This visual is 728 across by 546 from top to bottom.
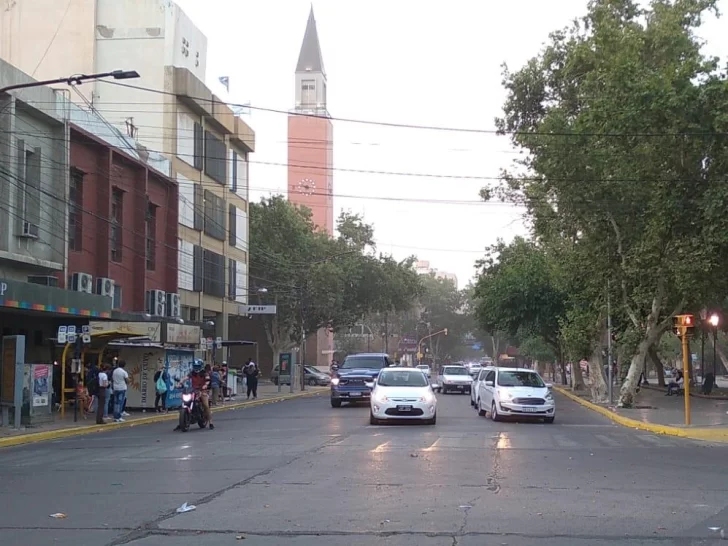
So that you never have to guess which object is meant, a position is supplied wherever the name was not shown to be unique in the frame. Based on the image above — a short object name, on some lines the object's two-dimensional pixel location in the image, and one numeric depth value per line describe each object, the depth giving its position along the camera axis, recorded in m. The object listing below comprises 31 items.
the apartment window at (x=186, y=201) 42.41
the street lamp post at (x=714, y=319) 23.27
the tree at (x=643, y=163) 24.83
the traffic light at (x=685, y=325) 22.44
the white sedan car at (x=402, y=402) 22.20
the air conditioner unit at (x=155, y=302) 37.38
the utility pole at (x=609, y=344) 31.90
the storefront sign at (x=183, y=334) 29.89
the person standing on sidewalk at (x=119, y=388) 23.78
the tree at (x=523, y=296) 46.34
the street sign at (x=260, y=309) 44.75
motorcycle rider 21.12
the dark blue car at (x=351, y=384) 30.72
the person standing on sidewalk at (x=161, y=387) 27.81
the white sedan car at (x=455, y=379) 44.31
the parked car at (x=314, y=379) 61.16
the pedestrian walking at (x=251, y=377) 37.91
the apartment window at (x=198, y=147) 44.75
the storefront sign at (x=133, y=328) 25.93
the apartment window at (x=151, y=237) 38.41
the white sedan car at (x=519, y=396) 23.36
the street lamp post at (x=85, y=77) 18.09
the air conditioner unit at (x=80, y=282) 30.50
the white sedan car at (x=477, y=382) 27.67
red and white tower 91.25
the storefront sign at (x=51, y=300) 21.62
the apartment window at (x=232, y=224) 50.19
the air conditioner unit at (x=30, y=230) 27.15
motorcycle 21.03
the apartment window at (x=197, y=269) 44.19
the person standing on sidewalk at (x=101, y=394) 23.09
